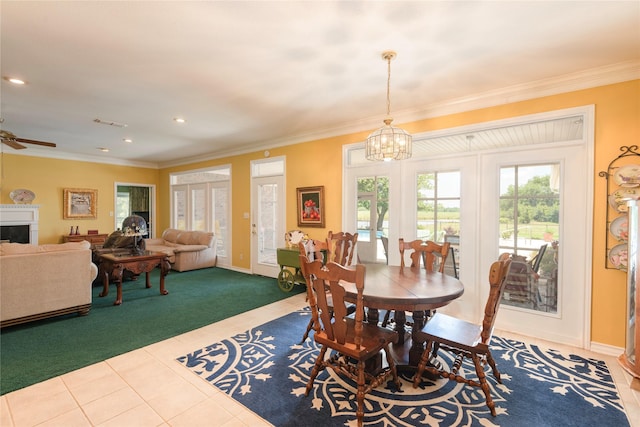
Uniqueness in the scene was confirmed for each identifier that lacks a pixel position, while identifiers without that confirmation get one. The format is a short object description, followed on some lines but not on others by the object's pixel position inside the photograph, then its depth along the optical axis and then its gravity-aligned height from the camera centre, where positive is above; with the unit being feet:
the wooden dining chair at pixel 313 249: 8.98 -1.39
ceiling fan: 12.25 +2.89
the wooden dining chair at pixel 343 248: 11.48 -1.54
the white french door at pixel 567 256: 9.04 -1.47
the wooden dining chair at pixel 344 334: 5.67 -2.79
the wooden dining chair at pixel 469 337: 5.95 -2.88
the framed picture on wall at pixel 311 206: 15.31 +0.13
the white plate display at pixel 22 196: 19.39 +0.76
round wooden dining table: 6.27 -1.90
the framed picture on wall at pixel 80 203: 21.58 +0.33
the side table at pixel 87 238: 21.04 -2.20
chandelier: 8.12 +1.84
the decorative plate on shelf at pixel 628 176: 8.18 +0.95
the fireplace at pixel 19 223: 18.73 -1.04
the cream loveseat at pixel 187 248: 19.67 -2.78
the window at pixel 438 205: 11.42 +0.16
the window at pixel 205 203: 21.15 +0.40
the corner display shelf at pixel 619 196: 8.27 +0.39
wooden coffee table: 12.87 -2.65
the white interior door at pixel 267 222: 17.72 -0.88
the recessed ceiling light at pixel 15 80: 9.33 +4.09
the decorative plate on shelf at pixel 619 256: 8.32 -1.33
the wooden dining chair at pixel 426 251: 9.11 -1.37
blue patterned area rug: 5.93 -4.20
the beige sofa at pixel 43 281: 9.76 -2.60
